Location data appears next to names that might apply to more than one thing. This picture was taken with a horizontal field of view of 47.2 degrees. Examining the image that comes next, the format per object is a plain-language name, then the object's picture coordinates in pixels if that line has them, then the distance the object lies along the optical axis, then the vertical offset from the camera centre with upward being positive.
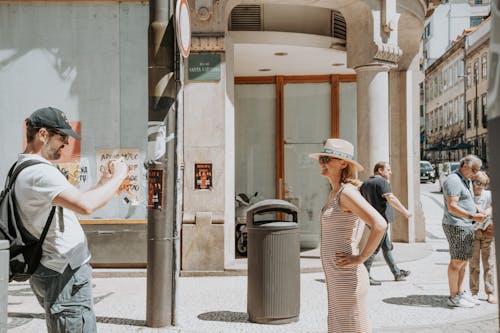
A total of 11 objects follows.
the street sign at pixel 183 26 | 5.80 +1.63
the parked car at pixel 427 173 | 45.19 +0.59
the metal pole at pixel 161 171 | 6.05 +0.11
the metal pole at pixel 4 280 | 2.72 -0.47
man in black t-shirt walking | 8.24 -0.26
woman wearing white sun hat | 3.48 -0.44
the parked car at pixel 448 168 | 35.30 +0.84
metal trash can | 6.11 -0.97
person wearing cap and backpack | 2.96 -0.19
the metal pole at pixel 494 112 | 1.32 +0.16
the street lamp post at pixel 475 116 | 54.93 +6.47
